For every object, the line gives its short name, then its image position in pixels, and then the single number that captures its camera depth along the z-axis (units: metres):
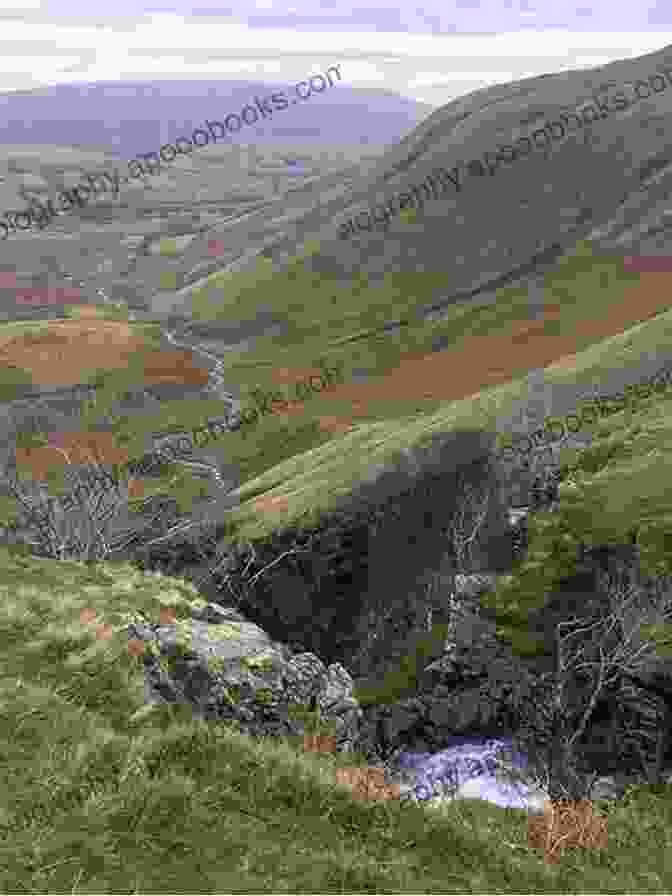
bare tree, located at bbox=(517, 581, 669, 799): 21.29
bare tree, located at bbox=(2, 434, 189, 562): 37.94
